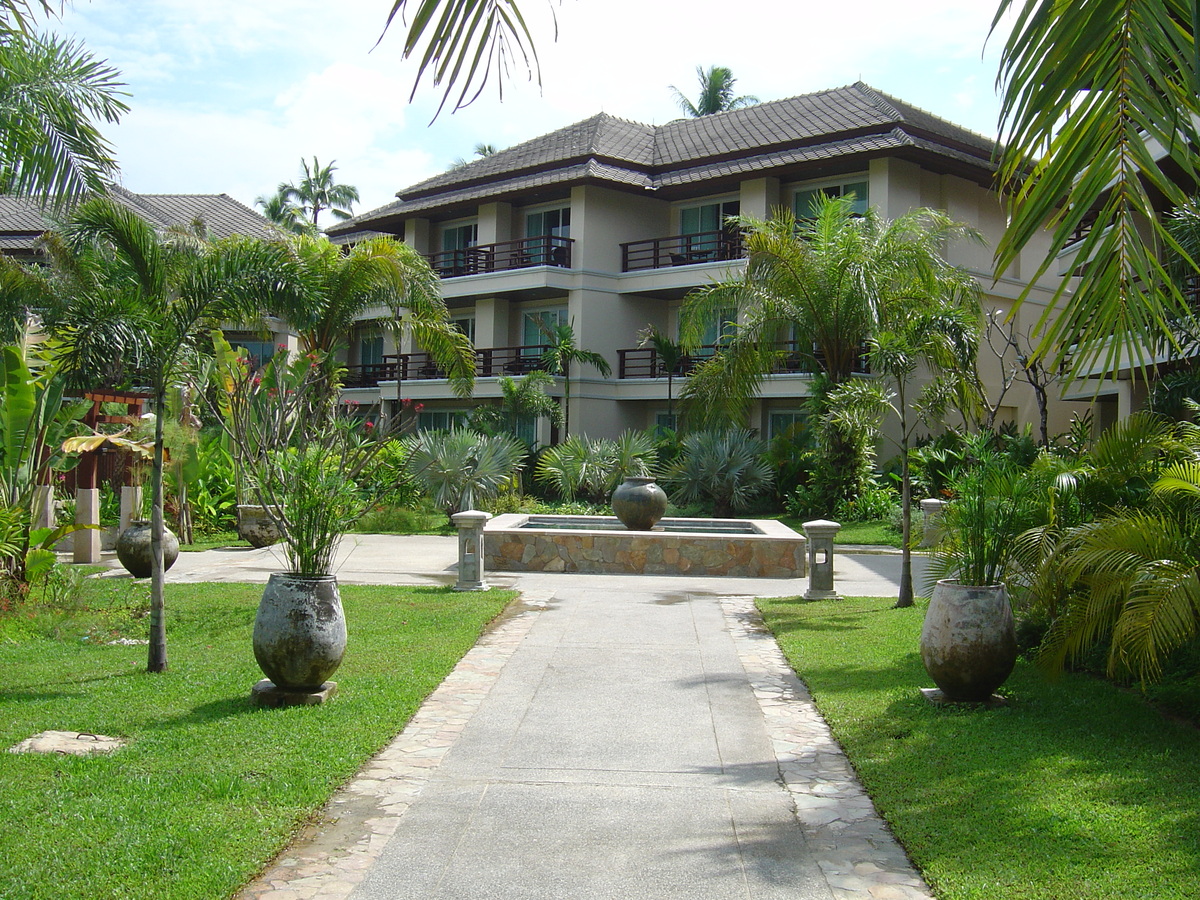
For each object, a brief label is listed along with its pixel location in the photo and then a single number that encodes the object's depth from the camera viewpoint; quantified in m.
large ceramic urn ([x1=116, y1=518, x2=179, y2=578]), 13.73
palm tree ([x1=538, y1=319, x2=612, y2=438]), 28.66
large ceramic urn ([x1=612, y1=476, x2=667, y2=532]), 17.00
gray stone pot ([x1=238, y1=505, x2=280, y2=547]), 18.22
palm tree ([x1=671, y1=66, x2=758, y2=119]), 48.31
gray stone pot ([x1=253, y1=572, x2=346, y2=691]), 7.28
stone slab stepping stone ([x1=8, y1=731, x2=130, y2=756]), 6.25
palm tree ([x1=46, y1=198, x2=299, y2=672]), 8.70
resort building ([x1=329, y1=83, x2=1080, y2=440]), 27.84
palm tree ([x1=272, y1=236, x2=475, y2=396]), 19.36
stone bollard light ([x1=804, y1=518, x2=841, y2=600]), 13.33
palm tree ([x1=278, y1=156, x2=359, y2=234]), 59.88
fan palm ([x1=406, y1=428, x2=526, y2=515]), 22.77
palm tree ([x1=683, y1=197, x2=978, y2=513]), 18.19
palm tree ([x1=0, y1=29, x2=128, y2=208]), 8.34
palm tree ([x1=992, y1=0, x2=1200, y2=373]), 2.73
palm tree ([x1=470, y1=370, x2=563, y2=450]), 28.30
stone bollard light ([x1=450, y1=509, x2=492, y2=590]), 13.75
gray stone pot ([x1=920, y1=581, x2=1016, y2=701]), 7.38
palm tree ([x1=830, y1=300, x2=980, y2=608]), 12.70
